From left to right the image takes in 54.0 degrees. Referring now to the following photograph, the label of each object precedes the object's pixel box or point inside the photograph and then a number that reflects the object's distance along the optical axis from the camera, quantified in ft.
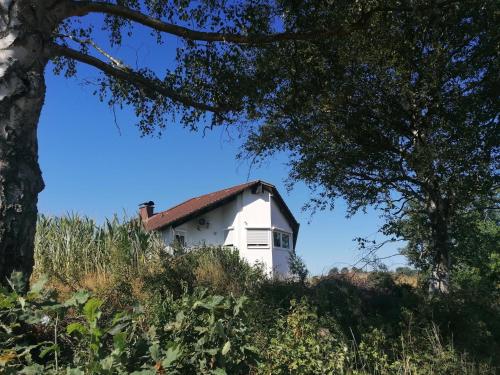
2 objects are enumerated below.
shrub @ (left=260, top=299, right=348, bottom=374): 12.60
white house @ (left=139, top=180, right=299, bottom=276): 98.48
